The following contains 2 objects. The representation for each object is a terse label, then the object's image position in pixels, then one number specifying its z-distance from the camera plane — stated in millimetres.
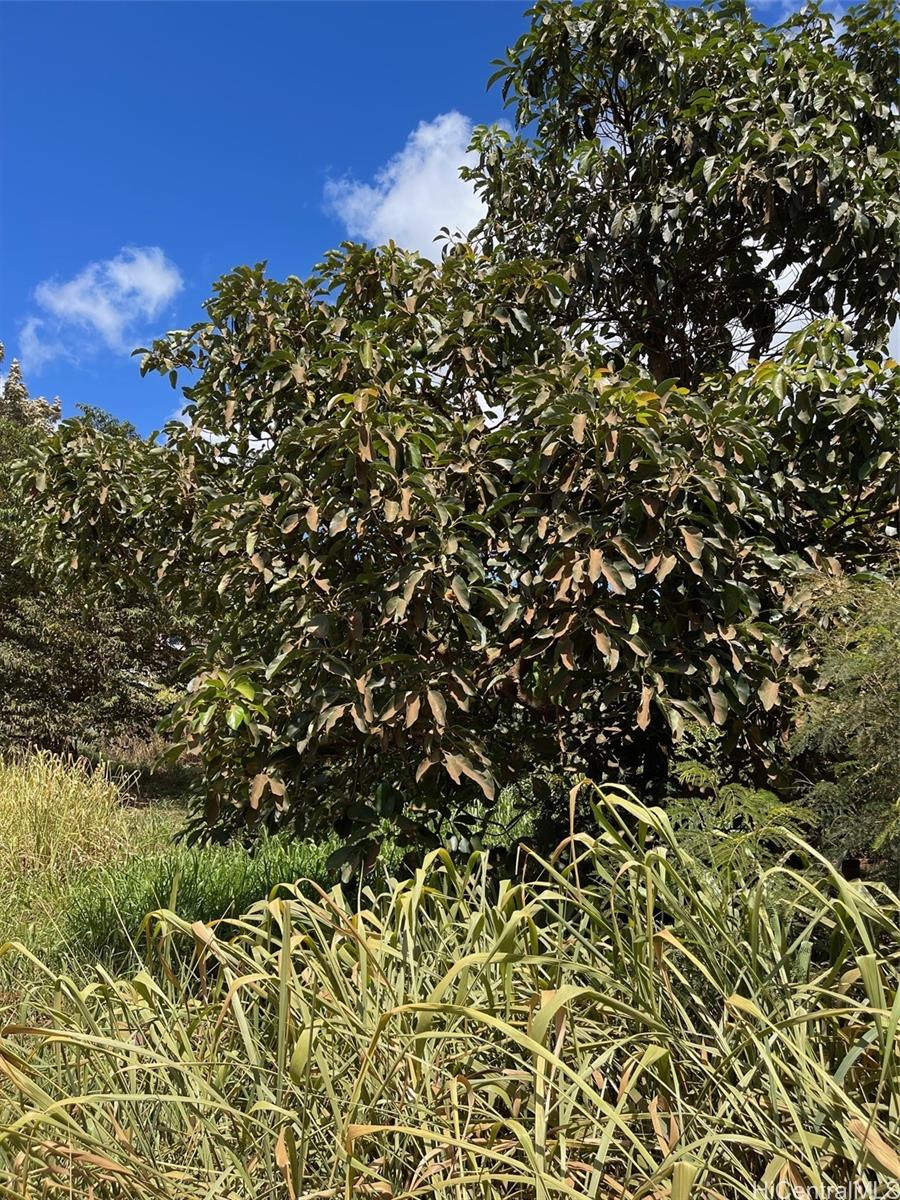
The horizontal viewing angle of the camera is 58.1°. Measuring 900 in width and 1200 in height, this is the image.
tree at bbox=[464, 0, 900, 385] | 3402
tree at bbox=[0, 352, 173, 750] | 9781
